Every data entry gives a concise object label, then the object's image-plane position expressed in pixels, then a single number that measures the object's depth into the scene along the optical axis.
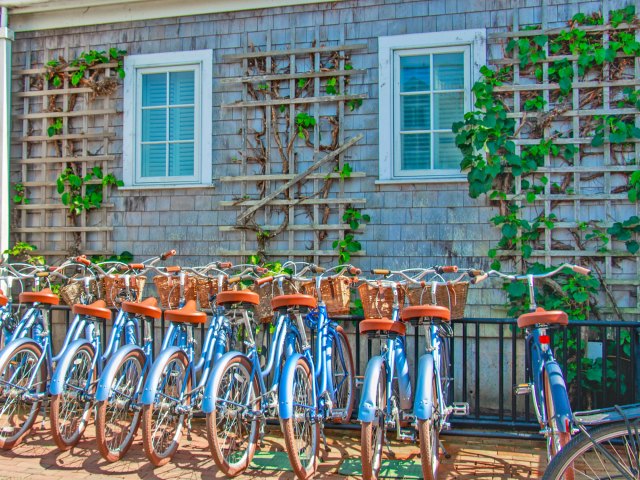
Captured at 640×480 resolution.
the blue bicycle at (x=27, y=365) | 4.75
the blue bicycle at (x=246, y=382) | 4.12
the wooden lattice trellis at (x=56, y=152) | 7.63
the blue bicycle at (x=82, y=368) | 4.52
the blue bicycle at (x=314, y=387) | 3.99
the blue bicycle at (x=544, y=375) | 3.54
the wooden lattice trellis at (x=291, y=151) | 7.03
